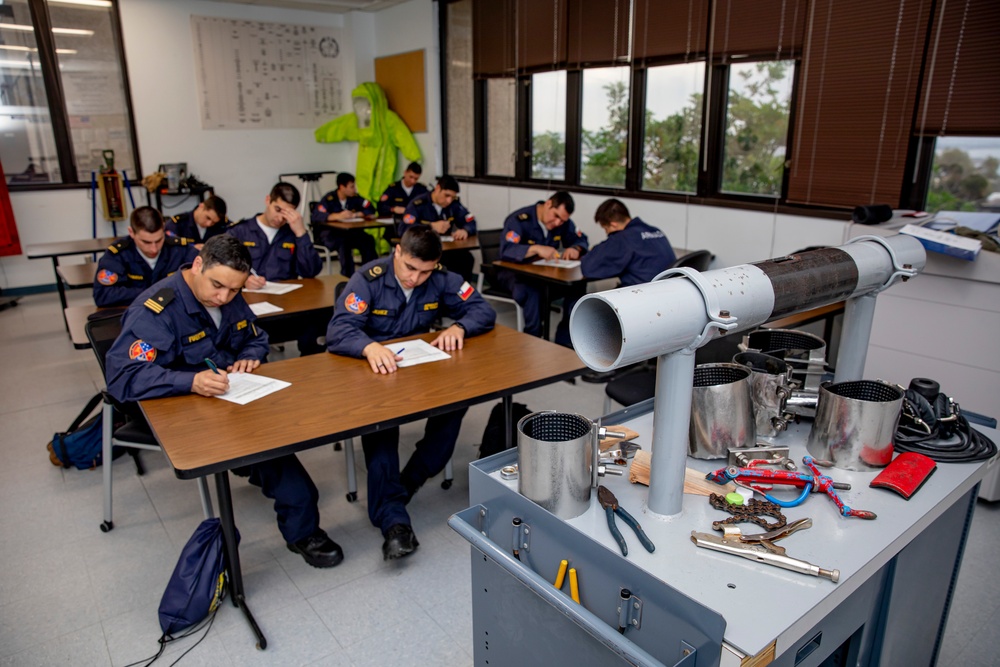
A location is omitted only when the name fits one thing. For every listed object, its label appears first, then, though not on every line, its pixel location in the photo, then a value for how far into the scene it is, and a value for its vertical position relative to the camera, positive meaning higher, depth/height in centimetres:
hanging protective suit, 761 +6
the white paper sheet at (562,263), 446 -76
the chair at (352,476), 279 -137
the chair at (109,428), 245 -101
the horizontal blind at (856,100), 361 +24
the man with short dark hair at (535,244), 458 -67
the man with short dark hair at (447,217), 567 -62
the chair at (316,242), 615 -92
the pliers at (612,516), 111 -63
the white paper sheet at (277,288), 359 -74
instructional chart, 727 +79
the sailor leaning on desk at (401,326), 247 -71
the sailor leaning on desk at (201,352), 212 -67
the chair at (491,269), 480 -87
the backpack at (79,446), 303 -130
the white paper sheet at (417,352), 247 -75
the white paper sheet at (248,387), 212 -76
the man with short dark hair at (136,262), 355 -63
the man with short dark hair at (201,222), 478 -53
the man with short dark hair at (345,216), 641 -65
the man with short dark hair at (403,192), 672 -46
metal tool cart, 98 -65
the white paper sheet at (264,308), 313 -74
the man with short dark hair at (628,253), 403 -63
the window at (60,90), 625 +53
